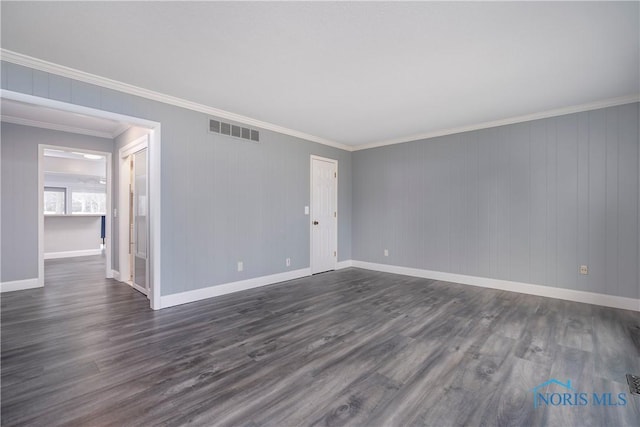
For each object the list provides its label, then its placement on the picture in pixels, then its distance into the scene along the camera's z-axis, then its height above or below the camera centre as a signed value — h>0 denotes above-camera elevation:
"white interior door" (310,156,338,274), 5.76 +0.00
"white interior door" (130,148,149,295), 4.31 -0.10
